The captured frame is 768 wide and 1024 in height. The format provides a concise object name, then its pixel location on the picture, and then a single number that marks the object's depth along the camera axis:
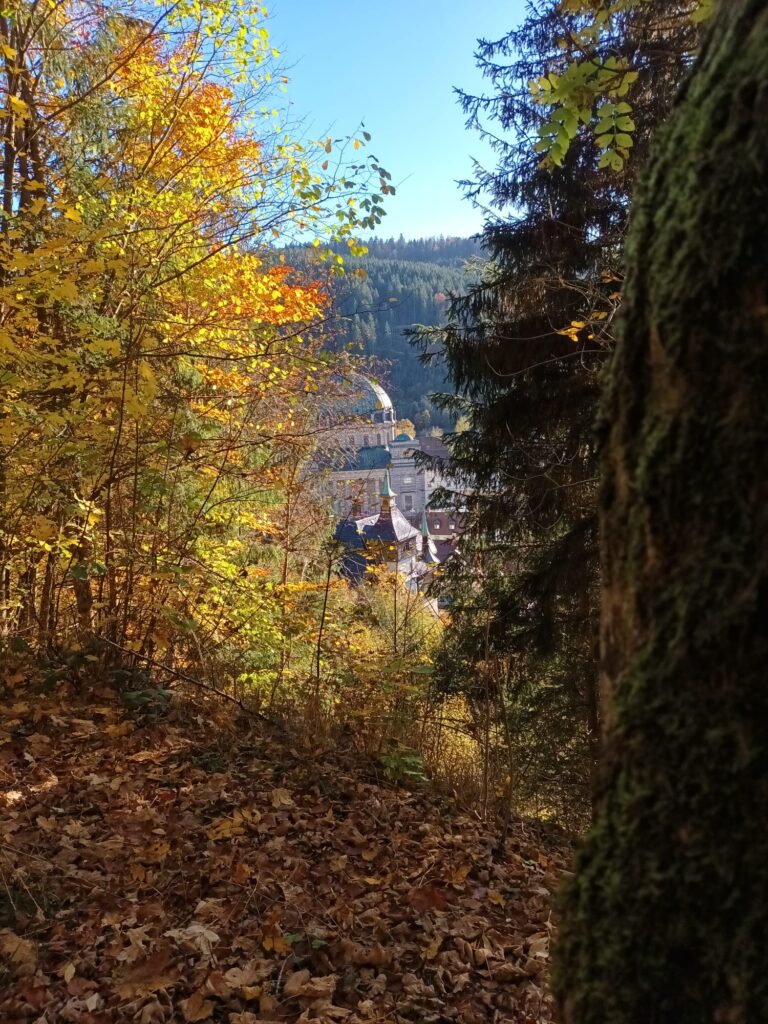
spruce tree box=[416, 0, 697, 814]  6.58
